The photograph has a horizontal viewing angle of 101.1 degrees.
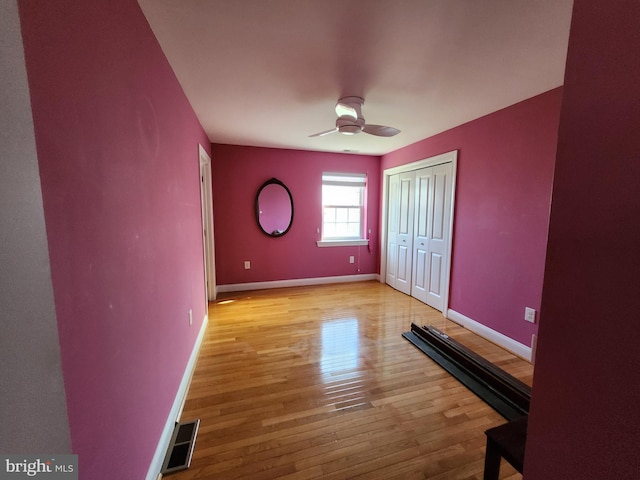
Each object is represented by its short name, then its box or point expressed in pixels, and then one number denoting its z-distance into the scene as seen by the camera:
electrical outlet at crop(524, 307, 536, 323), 2.38
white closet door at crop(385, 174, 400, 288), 4.38
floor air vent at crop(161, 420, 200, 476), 1.40
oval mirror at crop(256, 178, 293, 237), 4.27
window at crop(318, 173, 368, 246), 4.69
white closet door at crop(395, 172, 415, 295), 4.04
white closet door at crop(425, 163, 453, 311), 3.34
